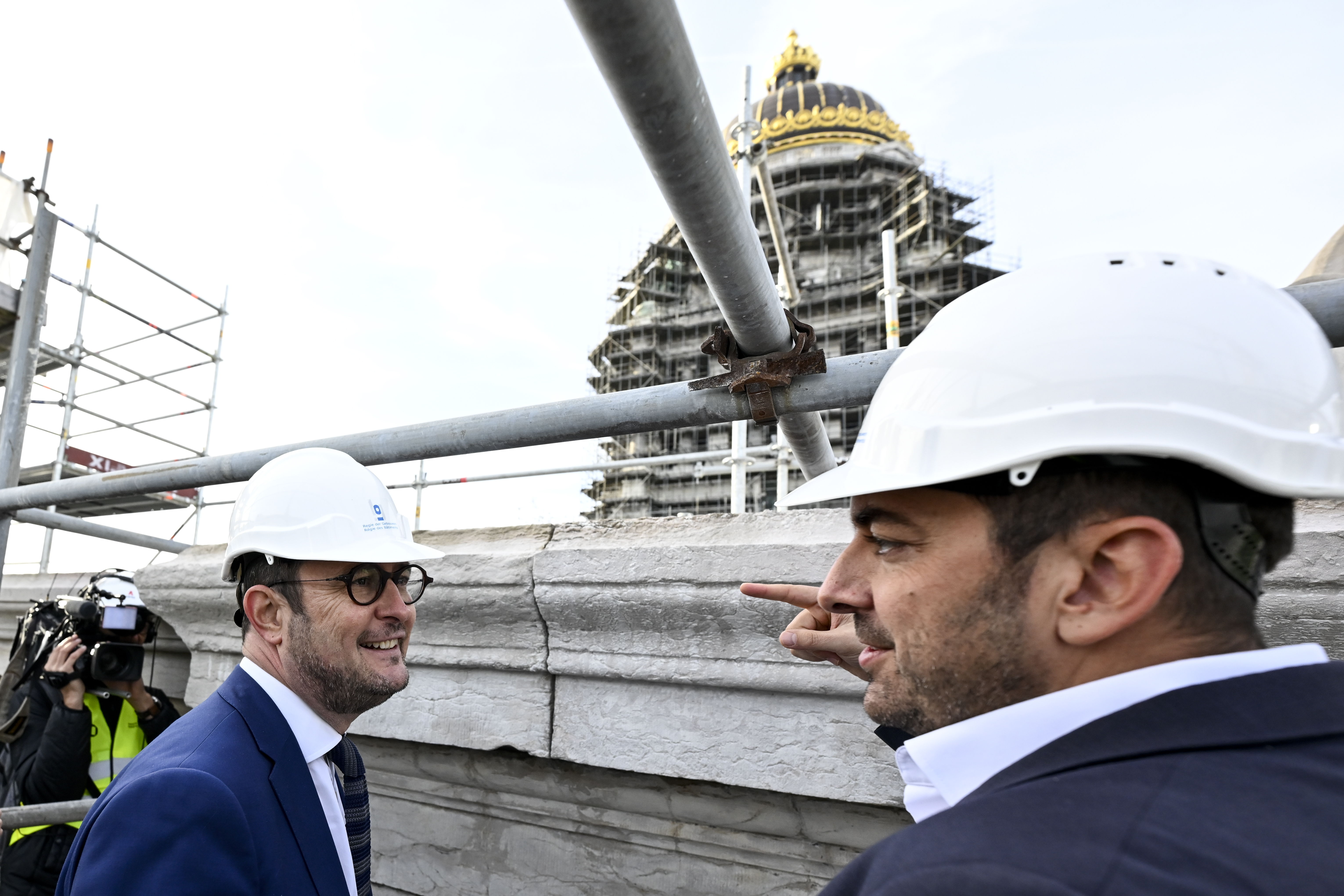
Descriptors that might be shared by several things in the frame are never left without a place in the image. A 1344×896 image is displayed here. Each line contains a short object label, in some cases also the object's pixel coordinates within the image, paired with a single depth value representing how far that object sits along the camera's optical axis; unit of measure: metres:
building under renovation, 33.78
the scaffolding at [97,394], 8.38
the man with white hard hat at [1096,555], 0.63
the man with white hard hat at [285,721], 1.32
